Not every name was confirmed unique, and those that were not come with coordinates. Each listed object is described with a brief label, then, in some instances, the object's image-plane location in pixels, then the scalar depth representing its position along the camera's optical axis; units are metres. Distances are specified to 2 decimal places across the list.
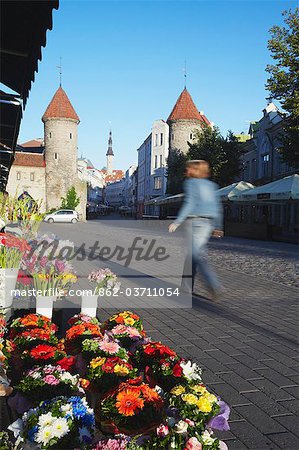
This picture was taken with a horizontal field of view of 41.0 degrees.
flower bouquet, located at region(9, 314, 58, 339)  3.11
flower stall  1.69
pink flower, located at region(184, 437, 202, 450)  1.65
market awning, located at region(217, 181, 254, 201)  21.88
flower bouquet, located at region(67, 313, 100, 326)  3.27
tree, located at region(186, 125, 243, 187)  33.75
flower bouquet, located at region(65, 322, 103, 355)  2.82
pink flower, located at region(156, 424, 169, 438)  1.74
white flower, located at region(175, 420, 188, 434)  1.73
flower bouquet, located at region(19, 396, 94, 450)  1.62
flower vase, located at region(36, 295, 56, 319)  4.14
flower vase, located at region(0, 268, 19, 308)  3.92
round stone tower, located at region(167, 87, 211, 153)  59.22
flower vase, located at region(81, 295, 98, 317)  4.51
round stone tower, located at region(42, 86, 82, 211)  57.75
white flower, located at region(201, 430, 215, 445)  1.72
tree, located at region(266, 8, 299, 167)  20.58
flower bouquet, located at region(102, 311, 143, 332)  3.31
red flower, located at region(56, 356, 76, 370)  2.40
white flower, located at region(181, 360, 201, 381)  2.24
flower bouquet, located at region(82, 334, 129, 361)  2.49
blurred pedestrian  6.05
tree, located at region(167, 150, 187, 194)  41.72
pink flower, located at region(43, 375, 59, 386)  2.08
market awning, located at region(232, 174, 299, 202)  16.88
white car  41.58
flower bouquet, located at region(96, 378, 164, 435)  1.79
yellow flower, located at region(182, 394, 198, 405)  1.92
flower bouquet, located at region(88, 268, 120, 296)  4.46
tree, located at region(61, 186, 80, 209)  54.69
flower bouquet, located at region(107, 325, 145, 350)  2.95
